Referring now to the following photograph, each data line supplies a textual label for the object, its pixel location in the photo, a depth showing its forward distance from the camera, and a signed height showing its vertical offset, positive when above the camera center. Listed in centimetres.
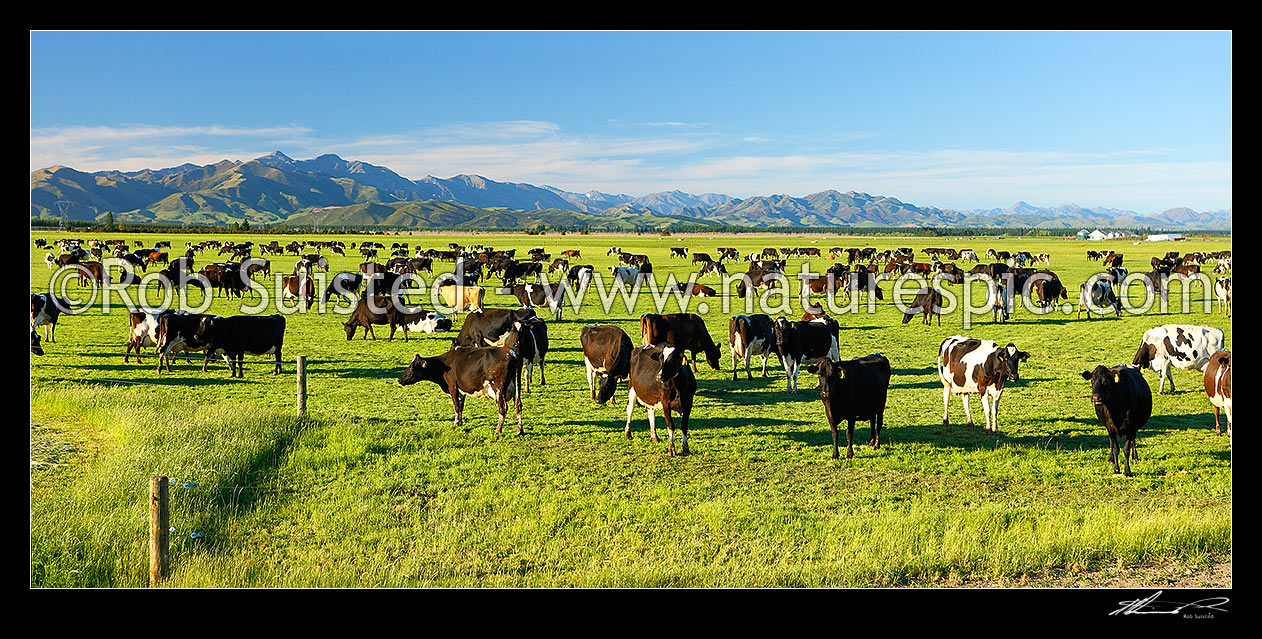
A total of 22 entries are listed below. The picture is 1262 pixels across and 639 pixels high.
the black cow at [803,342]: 1647 -32
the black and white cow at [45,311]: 2103 +60
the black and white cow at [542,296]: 3048 +130
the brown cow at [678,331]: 1775 -7
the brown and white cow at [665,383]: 1175 -82
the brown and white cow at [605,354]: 1515 -48
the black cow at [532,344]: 1622 -31
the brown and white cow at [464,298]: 3034 +122
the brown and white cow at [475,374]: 1316 -75
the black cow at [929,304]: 2814 +78
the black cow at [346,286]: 3556 +203
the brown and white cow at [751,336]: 1755 -19
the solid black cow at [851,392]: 1135 -93
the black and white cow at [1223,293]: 3089 +119
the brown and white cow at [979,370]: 1261 -71
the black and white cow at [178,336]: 1838 -8
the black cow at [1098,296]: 2950 +106
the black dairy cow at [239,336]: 1819 -9
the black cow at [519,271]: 4575 +345
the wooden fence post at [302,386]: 1399 -96
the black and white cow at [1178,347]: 1518 -44
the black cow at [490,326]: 1966 +10
